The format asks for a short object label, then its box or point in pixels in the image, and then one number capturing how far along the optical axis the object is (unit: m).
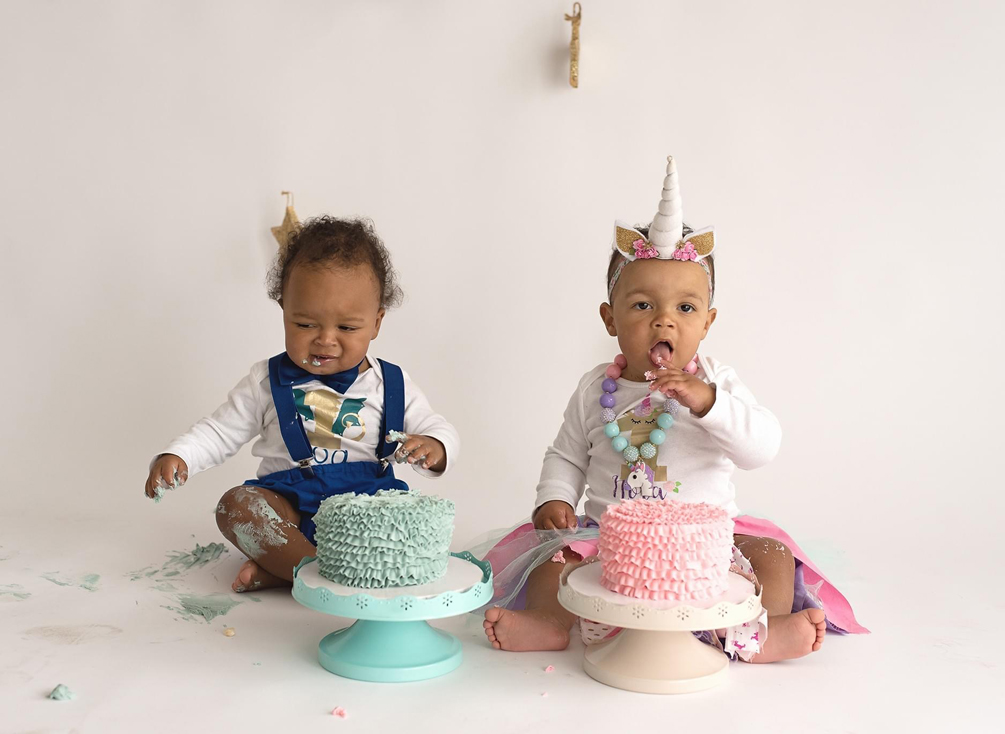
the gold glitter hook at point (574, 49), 3.39
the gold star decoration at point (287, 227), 3.26
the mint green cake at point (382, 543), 1.87
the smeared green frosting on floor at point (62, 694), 1.78
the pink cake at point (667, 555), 1.83
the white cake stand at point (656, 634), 1.81
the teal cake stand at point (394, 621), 1.82
